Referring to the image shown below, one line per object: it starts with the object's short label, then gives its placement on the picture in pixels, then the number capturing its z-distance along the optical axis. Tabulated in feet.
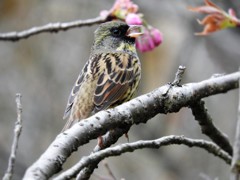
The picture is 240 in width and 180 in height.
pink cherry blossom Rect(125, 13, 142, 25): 24.81
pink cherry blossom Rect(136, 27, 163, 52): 26.50
